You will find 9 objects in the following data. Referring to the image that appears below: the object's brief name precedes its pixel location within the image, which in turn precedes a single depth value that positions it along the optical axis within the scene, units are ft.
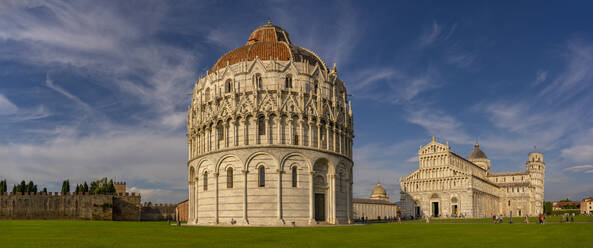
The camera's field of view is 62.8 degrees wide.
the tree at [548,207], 595.68
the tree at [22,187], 300.30
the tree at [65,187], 306.59
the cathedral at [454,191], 417.49
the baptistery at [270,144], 169.58
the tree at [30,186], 301.65
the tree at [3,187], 286.25
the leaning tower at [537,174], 542.45
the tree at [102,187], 318.59
